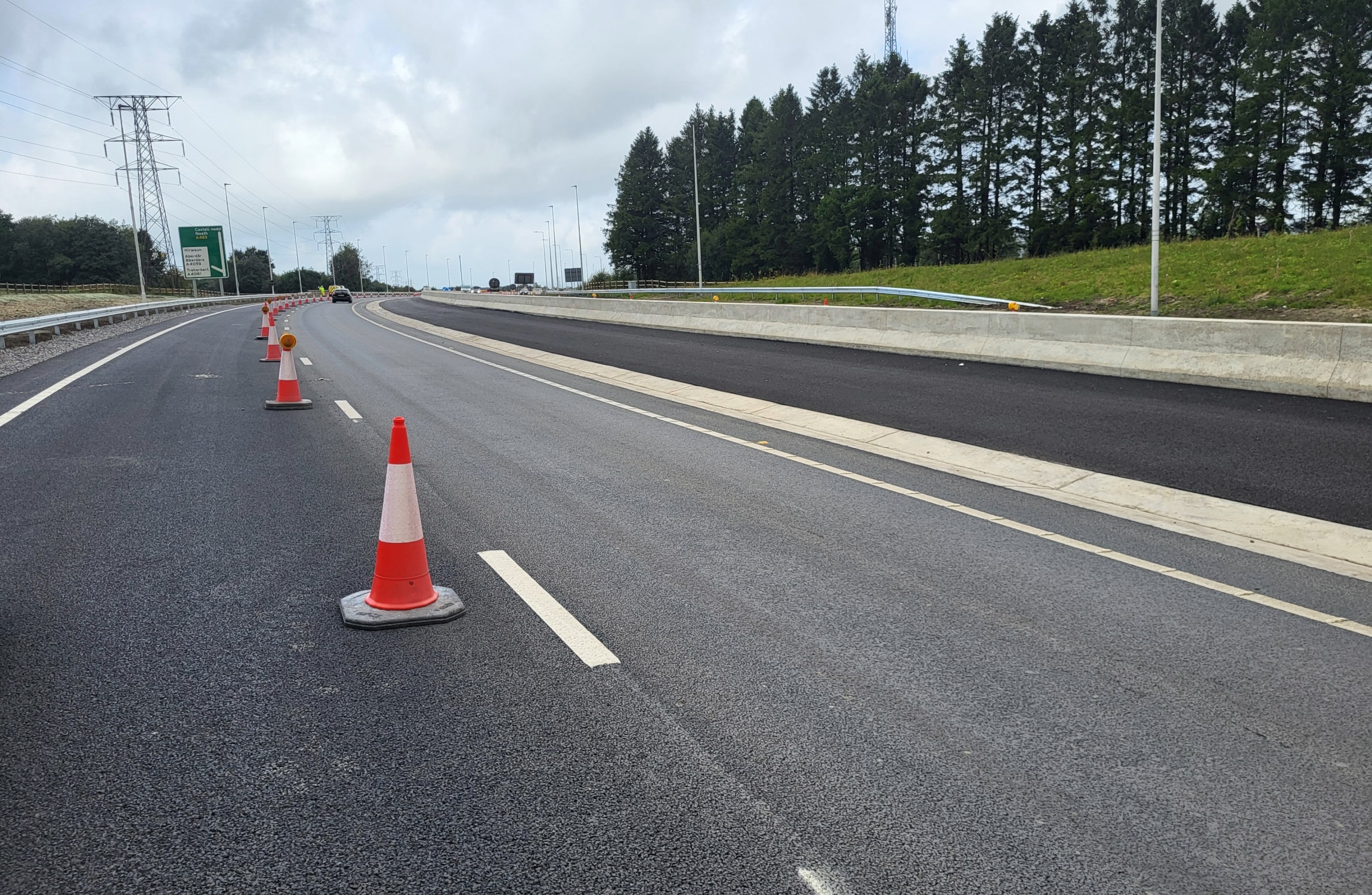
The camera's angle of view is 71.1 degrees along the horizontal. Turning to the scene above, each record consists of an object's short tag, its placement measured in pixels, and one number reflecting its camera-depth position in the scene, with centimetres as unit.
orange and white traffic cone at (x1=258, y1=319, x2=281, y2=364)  1986
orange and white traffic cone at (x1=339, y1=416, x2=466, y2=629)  489
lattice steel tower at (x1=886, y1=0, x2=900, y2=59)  11131
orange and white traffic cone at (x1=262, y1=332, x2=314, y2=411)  1285
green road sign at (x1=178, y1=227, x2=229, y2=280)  7025
